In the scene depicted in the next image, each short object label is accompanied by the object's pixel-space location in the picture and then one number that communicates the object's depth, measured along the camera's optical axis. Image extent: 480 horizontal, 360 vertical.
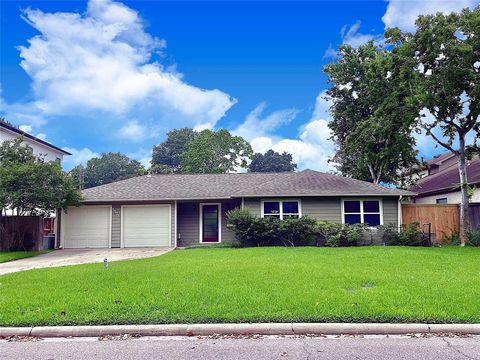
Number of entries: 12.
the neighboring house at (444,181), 21.77
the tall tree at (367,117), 18.25
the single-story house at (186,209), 18.28
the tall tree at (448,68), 15.88
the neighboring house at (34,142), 26.41
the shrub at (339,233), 16.72
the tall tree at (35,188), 16.55
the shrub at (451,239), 17.67
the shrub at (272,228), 17.25
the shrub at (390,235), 17.08
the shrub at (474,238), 16.36
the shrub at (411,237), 16.83
